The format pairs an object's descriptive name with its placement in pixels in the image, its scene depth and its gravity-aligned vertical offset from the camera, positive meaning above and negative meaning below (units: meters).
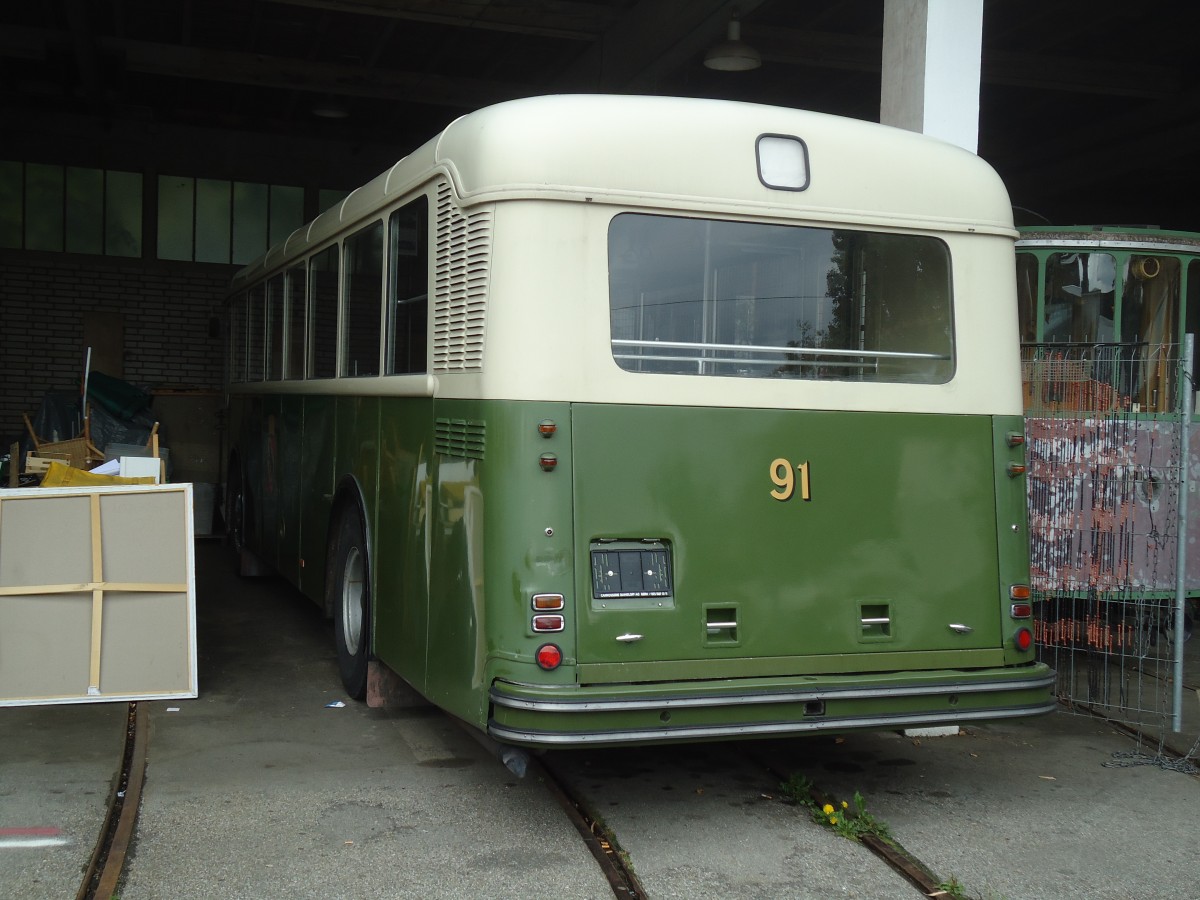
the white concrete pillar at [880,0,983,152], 6.31 +1.92
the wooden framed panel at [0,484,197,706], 6.20 -0.82
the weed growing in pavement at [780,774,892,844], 4.73 -1.45
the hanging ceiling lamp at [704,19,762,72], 10.77 +3.36
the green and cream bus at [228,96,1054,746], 4.49 +0.05
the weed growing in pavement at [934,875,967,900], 4.11 -1.47
